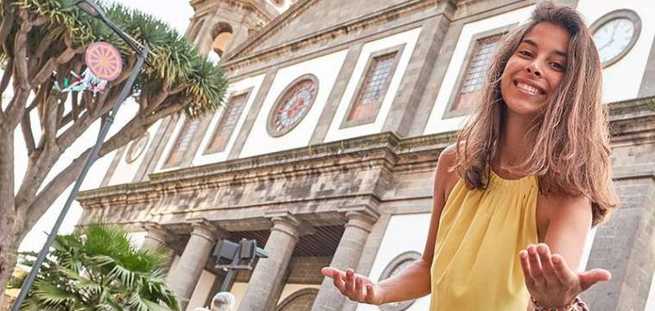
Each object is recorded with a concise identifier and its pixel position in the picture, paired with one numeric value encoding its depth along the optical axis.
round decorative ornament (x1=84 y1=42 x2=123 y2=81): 14.77
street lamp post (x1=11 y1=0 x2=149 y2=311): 11.32
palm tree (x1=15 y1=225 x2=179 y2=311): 10.00
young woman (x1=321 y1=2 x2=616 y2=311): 1.68
